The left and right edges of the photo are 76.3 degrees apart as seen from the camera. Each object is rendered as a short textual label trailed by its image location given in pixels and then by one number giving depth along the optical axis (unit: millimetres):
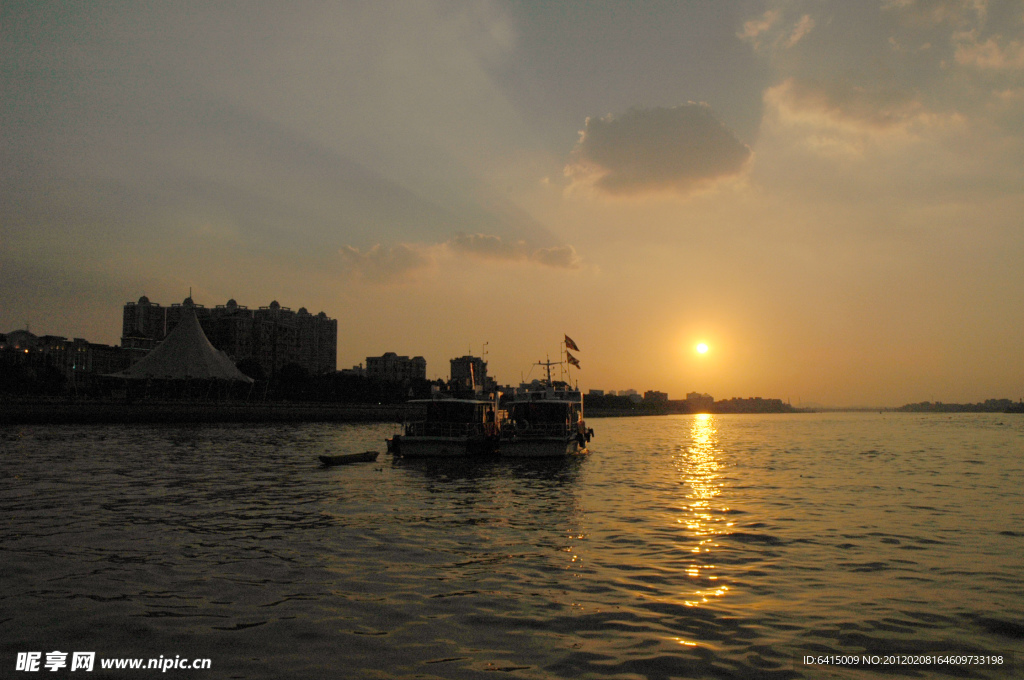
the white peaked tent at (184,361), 90500
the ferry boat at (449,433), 41125
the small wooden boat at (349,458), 37906
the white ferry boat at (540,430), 41312
